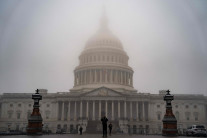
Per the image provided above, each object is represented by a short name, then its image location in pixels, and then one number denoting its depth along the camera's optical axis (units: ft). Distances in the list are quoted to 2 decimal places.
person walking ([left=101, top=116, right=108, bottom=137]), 139.86
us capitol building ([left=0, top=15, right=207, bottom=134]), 350.02
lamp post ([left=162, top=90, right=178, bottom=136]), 148.56
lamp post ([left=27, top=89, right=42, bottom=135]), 150.61
